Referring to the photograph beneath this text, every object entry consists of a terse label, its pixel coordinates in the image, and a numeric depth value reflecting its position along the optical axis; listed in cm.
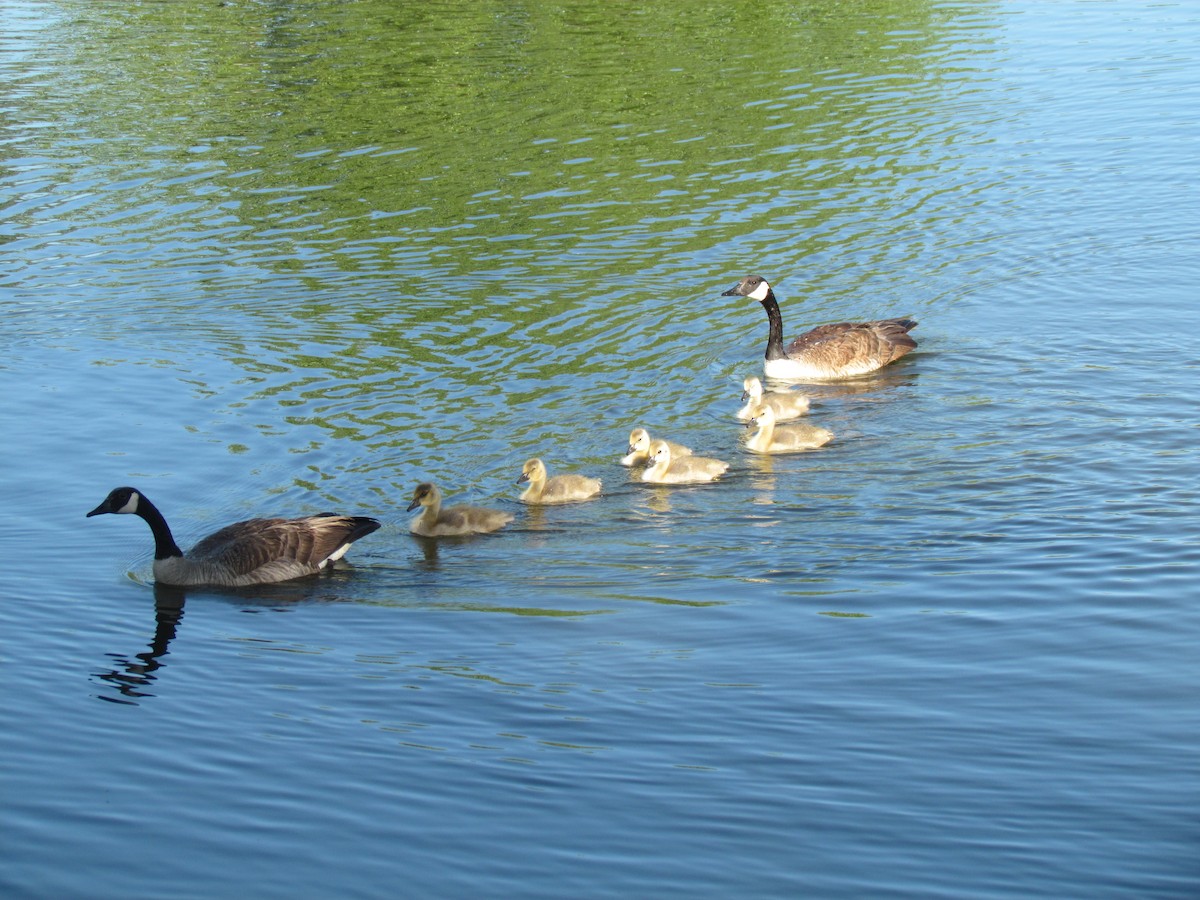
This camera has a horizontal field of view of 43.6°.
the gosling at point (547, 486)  1351
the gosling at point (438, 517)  1303
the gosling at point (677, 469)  1371
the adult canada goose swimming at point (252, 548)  1243
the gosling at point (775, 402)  1542
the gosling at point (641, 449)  1410
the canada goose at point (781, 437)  1460
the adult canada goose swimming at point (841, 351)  1702
